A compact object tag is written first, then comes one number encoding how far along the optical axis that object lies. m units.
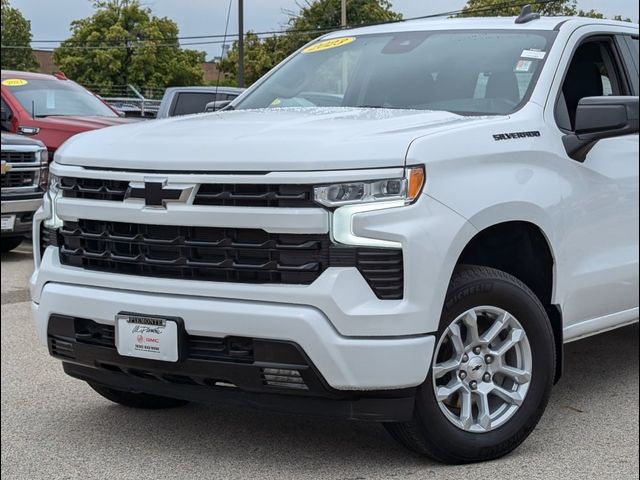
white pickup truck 3.49
